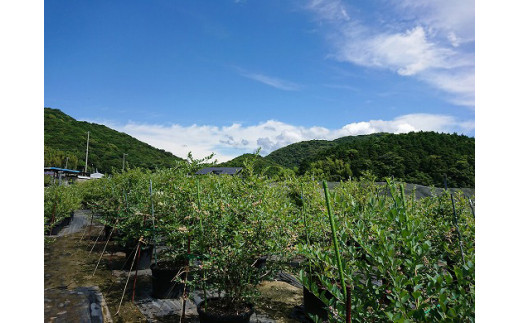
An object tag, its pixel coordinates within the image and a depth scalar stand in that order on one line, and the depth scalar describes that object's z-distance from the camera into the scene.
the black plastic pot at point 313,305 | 3.57
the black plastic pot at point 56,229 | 9.32
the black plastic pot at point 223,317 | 2.77
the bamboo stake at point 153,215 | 4.23
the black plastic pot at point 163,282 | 4.24
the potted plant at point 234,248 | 2.79
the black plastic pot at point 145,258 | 5.75
